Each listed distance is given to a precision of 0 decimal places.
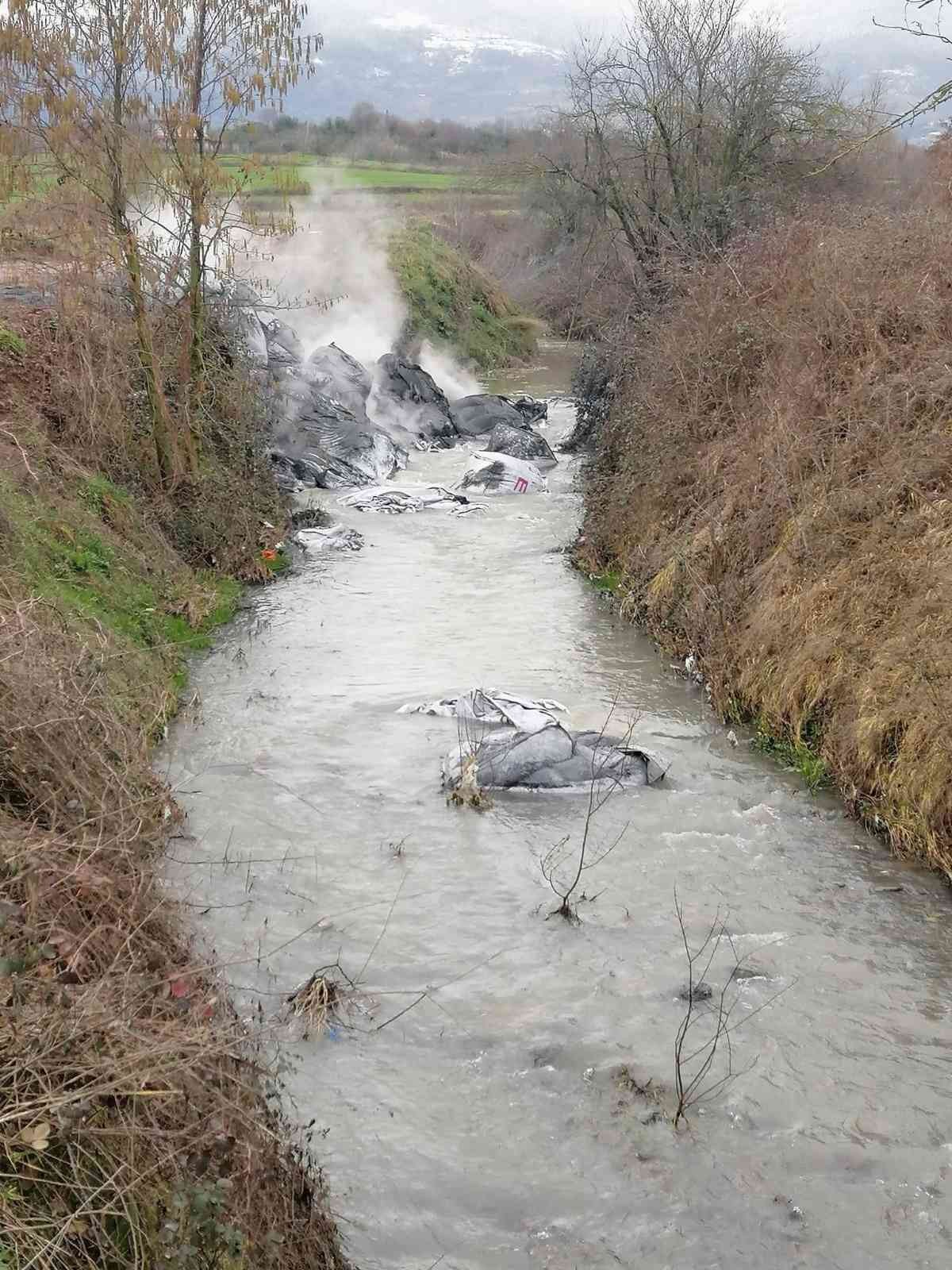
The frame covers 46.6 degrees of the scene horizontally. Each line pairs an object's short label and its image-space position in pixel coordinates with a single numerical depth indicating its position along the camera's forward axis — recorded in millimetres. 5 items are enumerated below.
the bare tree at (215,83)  12297
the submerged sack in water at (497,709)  8922
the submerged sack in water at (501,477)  18438
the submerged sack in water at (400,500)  17297
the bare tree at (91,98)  11094
